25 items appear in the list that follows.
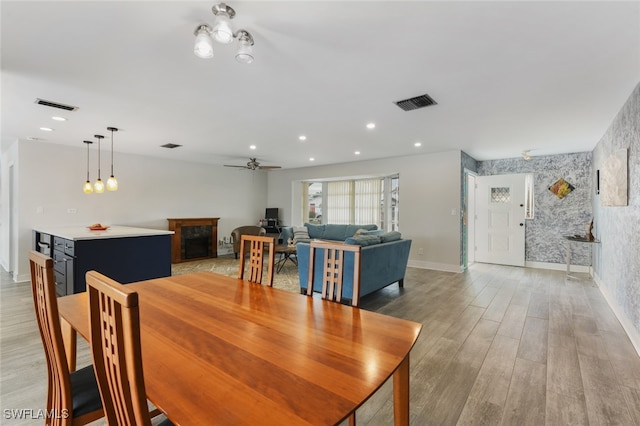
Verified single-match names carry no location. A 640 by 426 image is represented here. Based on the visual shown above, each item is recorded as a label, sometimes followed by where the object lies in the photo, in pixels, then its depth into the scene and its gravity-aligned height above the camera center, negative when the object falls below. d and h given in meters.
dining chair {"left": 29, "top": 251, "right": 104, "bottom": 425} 1.13 -0.69
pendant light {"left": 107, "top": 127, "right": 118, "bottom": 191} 4.12 +0.35
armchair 7.34 -0.58
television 8.71 -0.08
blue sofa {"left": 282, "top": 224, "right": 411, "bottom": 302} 3.66 -0.70
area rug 4.83 -1.20
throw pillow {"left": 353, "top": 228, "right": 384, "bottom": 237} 6.00 -0.43
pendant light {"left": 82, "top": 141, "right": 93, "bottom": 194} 4.35 +0.32
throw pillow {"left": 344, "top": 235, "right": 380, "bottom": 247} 3.88 -0.39
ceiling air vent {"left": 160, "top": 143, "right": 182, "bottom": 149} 5.27 +1.17
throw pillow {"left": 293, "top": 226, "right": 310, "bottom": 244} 6.96 -0.54
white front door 6.30 -0.14
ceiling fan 6.07 +0.94
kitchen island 3.39 -0.58
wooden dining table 0.78 -0.52
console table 4.78 -0.45
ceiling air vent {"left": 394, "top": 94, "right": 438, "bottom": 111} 3.02 +1.17
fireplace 6.61 -0.69
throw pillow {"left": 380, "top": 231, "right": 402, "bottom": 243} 4.28 -0.38
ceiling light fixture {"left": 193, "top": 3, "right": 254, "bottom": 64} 1.67 +1.05
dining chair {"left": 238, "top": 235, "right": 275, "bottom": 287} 2.14 -0.35
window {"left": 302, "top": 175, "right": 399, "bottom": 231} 7.23 +0.26
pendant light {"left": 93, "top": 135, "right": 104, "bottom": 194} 4.19 +0.32
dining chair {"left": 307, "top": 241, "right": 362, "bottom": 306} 1.73 -0.36
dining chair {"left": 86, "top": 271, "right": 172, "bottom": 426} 0.70 -0.38
